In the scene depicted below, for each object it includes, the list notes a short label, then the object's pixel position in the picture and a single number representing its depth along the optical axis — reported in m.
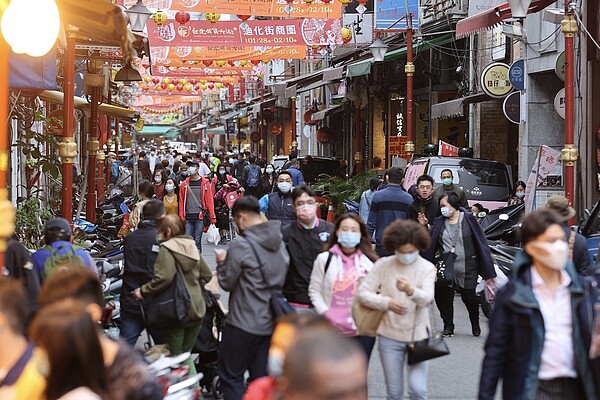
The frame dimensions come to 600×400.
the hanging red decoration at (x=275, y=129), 55.12
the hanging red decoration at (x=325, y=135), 43.94
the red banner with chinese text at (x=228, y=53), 28.25
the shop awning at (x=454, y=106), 23.96
